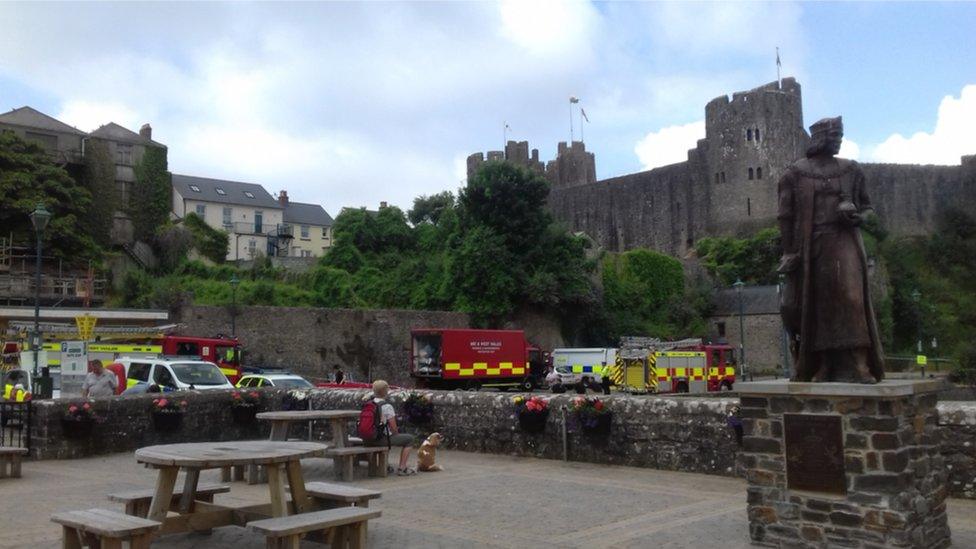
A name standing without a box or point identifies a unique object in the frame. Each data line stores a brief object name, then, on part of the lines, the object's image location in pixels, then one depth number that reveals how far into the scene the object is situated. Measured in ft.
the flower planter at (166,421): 41.93
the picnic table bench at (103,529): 16.88
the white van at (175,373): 55.18
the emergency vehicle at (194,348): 75.31
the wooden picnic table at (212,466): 19.65
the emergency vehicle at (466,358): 93.56
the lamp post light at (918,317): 150.91
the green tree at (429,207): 204.74
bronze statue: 20.76
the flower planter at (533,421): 37.50
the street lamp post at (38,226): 52.42
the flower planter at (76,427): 39.28
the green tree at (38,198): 124.47
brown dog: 34.37
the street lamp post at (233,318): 103.47
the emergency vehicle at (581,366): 98.02
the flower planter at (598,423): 35.12
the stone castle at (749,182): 188.55
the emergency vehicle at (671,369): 92.53
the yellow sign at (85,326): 72.74
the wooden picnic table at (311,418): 31.33
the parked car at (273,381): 66.33
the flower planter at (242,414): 44.80
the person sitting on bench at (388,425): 33.86
